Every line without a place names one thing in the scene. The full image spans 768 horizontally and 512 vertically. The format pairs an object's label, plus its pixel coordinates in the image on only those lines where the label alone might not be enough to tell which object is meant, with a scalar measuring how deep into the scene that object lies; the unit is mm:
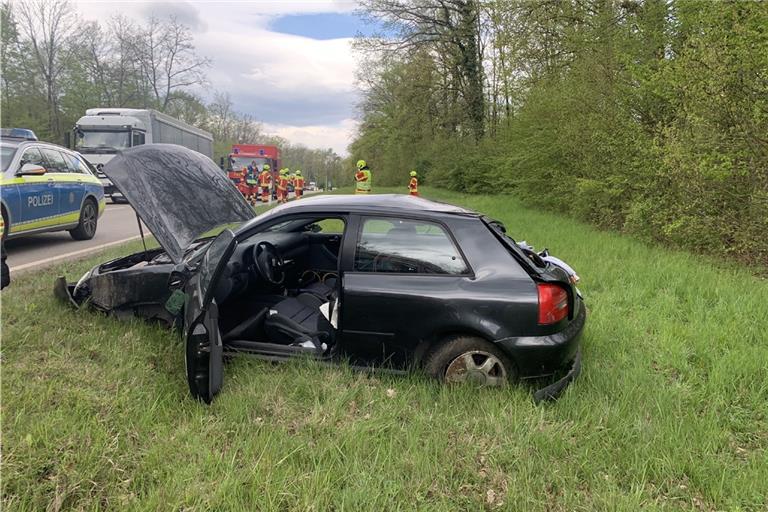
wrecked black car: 2889
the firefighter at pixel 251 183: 19688
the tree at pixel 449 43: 27203
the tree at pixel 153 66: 43031
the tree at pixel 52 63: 34781
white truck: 17219
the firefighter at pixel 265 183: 19922
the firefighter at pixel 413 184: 17366
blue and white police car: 7043
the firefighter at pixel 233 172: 23803
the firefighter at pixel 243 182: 19992
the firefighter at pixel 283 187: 18073
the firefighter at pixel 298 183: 19859
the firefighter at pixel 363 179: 14461
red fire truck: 27406
